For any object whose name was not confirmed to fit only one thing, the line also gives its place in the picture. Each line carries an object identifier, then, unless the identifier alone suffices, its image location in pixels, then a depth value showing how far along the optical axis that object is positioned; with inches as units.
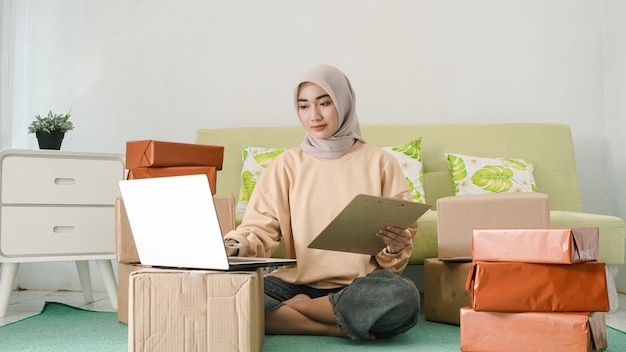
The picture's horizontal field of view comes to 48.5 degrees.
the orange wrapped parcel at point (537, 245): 56.7
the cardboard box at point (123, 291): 88.0
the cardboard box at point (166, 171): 88.2
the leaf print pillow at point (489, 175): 109.0
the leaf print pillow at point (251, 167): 111.3
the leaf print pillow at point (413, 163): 109.0
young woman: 70.0
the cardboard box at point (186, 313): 52.7
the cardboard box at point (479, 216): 76.8
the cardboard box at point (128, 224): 86.5
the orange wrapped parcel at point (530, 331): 56.9
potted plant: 109.2
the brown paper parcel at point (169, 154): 87.3
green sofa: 115.6
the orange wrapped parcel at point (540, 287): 57.6
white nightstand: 100.3
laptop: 49.3
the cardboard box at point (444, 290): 81.1
